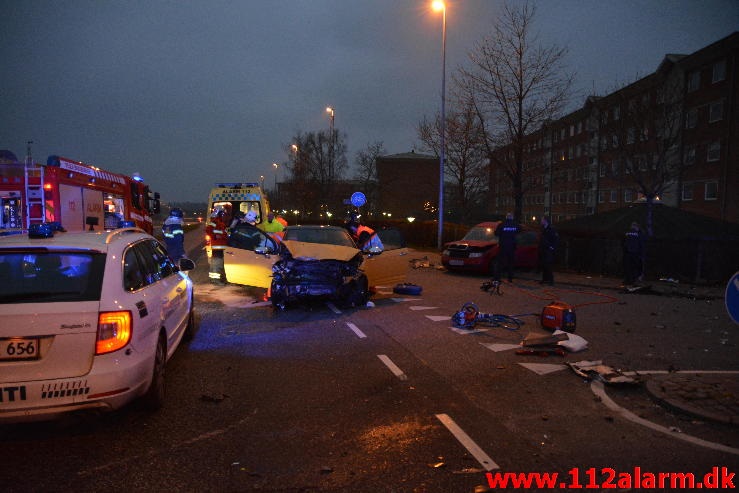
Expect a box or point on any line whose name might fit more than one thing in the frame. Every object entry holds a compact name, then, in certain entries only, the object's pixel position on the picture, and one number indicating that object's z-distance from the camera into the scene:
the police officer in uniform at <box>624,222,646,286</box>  13.80
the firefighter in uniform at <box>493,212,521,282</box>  14.39
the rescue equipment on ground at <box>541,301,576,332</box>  7.99
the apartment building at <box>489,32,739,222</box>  22.00
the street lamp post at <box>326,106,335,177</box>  40.51
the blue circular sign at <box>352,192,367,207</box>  21.77
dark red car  16.00
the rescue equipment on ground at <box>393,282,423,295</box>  12.02
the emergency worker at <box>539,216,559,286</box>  14.04
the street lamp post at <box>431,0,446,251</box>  23.42
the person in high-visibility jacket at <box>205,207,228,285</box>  17.02
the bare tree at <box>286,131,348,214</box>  40.88
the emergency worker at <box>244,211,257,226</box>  13.62
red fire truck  10.48
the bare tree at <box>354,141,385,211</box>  38.84
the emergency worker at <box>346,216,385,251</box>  11.02
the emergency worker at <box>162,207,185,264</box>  13.46
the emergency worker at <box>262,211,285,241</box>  13.77
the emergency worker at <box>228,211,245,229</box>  11.57
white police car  3.72
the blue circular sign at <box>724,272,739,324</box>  4.95
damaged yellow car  9.44
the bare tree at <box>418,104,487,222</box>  26.16
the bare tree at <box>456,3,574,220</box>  20.42
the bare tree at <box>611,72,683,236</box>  21.53
